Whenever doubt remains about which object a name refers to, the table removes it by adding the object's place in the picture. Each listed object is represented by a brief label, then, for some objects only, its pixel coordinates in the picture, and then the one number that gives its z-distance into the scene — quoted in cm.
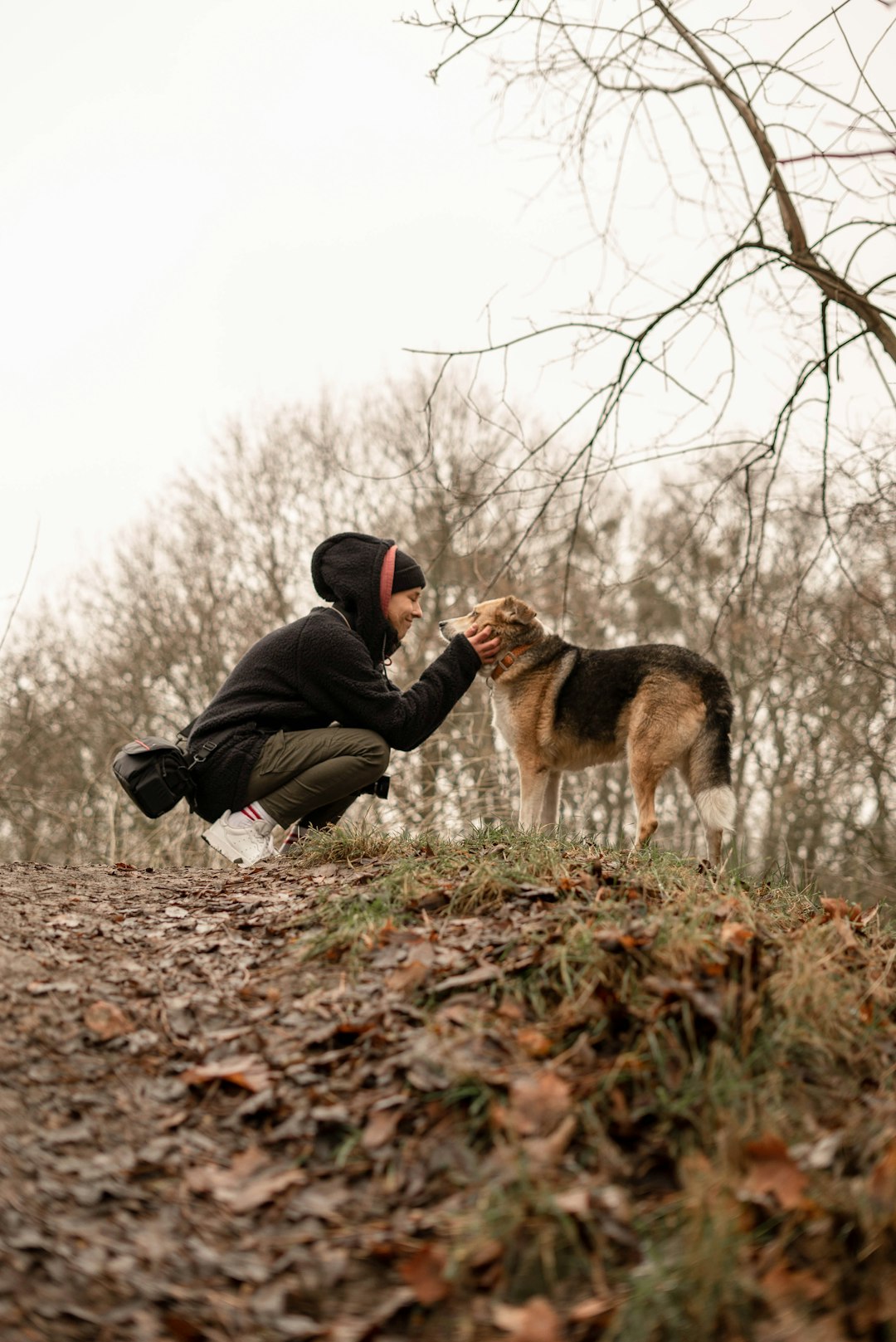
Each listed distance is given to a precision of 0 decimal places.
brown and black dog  713
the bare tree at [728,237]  558
